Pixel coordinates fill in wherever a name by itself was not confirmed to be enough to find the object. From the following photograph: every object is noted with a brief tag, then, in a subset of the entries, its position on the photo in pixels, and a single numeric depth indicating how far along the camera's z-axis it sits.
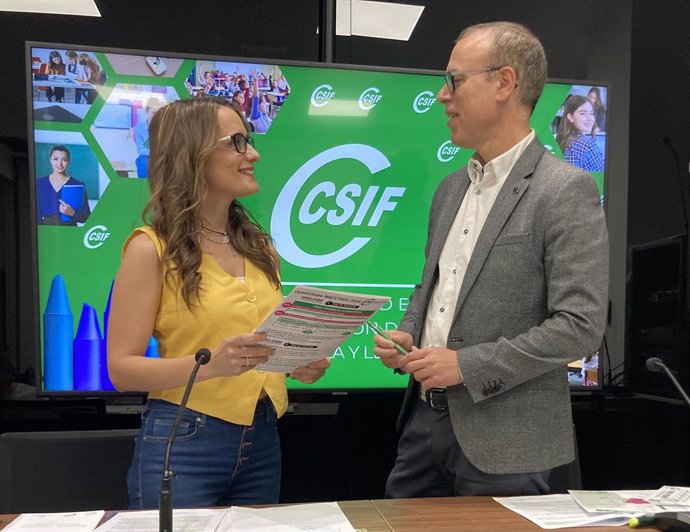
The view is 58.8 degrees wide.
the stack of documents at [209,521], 1.22
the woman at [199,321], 1.44
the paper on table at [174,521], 1.20
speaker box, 3.13
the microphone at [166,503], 1.04
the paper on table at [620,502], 1.38
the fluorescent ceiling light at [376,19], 3.00
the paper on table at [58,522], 1.22
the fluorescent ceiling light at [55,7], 2.76
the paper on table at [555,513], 1.29
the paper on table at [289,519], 1.22
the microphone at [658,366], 1.31
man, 1.43
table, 1.25
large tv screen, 2.50
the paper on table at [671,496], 1.45
